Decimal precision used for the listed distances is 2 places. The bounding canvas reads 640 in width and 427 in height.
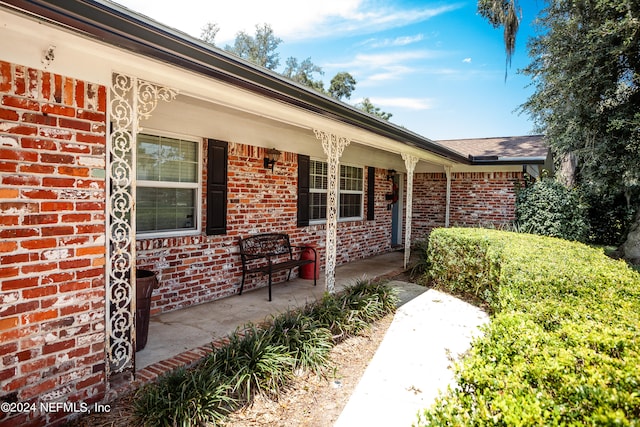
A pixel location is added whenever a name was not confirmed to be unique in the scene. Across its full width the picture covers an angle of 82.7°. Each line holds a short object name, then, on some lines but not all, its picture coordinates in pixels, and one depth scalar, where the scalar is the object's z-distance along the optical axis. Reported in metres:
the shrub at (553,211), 8.70
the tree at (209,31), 30.27
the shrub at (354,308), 4.42
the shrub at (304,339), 3.56
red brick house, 2.36
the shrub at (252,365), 3.05
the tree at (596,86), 6.98
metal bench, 5.75
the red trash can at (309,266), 6.90
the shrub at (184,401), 2.55
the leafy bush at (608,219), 12.85
